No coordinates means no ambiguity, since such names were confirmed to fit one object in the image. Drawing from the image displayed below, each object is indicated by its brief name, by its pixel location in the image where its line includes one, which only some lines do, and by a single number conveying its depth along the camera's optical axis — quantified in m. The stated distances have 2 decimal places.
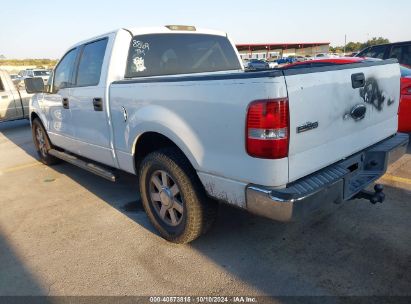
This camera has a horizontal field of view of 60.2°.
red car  5.04
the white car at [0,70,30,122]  9.69
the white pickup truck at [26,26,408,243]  2.22
